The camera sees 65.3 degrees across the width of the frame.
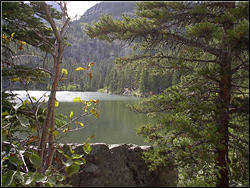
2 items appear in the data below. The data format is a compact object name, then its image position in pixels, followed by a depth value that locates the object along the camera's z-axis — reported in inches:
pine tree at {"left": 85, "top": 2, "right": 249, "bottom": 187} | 91.6
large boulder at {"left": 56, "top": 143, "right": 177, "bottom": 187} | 136.8
